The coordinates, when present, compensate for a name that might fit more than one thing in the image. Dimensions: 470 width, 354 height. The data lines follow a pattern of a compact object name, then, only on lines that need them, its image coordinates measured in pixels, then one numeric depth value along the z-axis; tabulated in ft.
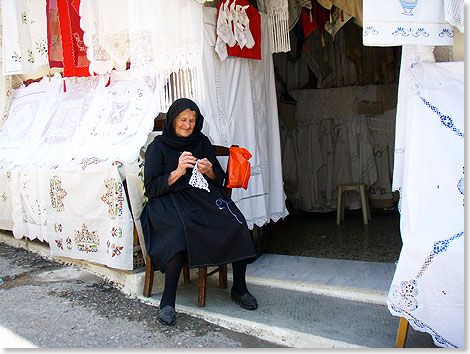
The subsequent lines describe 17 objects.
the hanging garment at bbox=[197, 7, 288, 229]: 11.89
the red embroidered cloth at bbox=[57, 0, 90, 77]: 14.06
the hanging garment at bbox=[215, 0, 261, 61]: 11.91
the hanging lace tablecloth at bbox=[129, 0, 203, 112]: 11.10
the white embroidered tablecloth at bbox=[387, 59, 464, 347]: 6.98
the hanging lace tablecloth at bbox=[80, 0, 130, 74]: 12.75
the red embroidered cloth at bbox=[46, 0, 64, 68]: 15.30
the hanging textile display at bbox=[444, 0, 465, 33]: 7.93
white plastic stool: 19.81
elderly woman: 9.83
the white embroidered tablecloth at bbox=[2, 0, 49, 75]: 15.24
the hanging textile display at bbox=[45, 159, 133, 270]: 11.41
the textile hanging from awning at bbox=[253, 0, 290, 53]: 13.20
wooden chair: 10.50
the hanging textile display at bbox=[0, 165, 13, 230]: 15.39
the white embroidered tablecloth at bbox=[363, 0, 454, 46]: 7.85
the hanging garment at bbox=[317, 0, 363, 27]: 11.32
